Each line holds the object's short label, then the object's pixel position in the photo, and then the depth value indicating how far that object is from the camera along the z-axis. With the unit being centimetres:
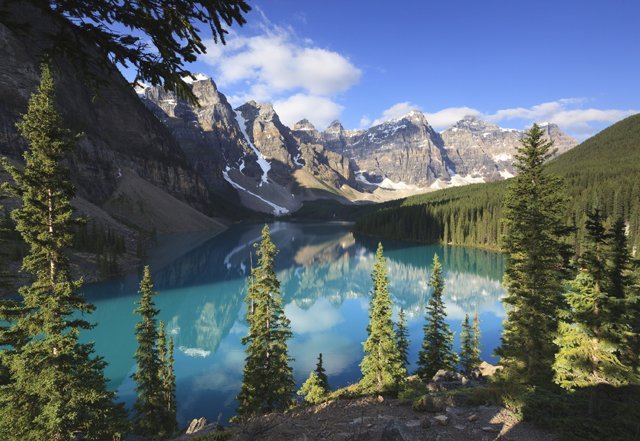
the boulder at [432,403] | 1298
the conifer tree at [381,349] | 2266
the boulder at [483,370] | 2628
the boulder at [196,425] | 2086
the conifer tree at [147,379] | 2161
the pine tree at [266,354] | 2289
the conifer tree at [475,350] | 3044
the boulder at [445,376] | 2365
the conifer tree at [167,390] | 2234
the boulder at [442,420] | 1144
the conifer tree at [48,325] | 1229
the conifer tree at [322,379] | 2446
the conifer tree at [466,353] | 3000
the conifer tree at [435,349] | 2806
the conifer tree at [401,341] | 2950
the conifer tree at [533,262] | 1772
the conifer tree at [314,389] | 2091
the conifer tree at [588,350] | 1098
